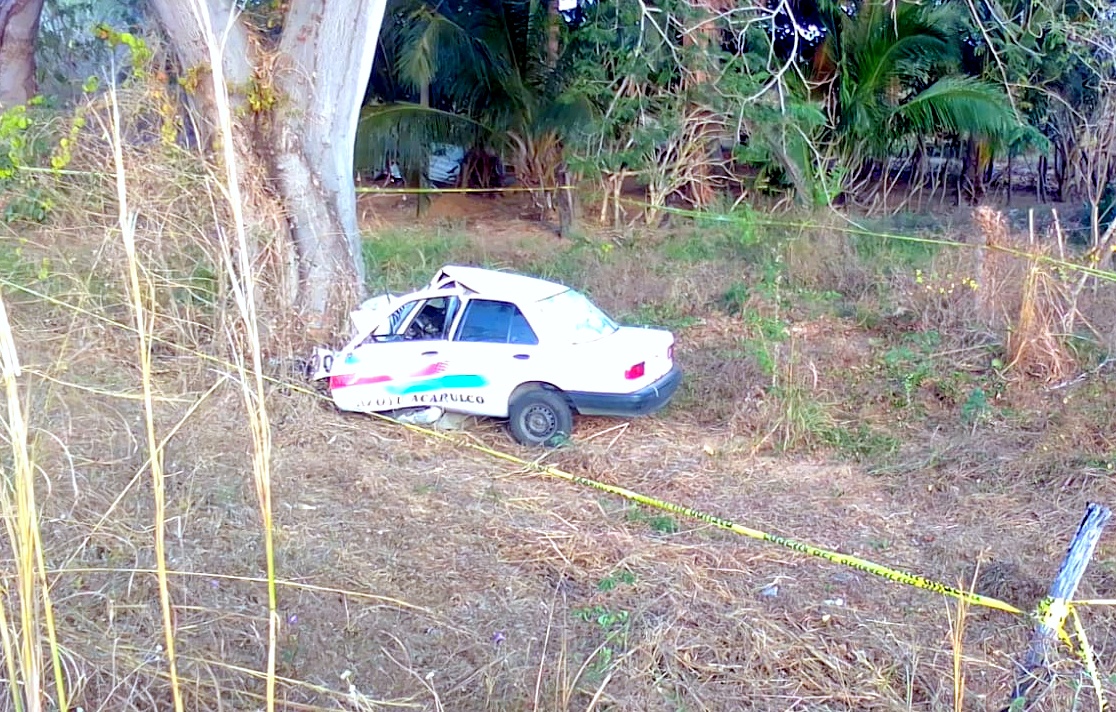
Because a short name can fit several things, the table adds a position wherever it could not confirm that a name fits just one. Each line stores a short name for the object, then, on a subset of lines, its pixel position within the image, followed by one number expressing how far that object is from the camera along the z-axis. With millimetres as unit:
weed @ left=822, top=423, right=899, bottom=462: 7508
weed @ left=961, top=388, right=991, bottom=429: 7832
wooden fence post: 4184
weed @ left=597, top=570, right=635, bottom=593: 5277
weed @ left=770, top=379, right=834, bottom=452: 7637
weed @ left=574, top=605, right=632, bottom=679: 4449
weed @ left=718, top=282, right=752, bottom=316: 11016
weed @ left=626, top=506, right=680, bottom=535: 6109
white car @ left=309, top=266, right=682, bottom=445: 7527
